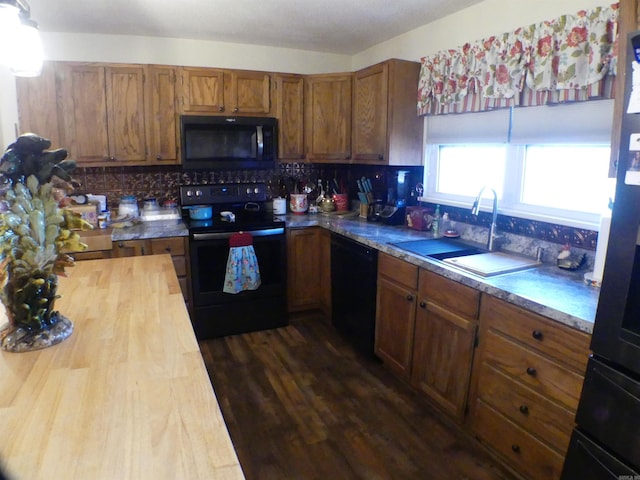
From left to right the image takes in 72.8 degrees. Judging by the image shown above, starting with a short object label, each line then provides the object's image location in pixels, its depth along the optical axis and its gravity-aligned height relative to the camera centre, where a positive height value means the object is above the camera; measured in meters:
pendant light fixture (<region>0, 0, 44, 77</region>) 1.28 +0.34
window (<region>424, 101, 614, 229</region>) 2.09 +0.05
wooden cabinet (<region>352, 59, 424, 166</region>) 3.01 +0.37
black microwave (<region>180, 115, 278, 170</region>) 3.33 +0.15
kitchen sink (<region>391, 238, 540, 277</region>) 2.13 -0.48
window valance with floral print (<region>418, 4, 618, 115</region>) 1.89 +0.53
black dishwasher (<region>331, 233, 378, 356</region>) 2.84 -0.88
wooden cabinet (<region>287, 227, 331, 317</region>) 3.50 -0.85
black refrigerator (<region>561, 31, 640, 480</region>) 1.25 -0.51
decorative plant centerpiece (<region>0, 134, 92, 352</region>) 1.17 -0.22
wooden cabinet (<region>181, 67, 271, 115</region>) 3.35 +0.55
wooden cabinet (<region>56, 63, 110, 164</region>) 3.12 +0.33
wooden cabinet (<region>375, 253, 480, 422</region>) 2.10 -0.87
